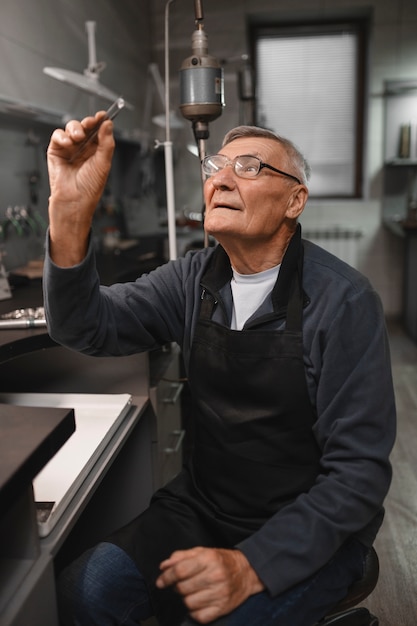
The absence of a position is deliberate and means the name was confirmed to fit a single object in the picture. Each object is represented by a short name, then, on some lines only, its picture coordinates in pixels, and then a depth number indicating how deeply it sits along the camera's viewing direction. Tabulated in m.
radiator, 5.26
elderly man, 1.00
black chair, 1.07
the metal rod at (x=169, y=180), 1.78
